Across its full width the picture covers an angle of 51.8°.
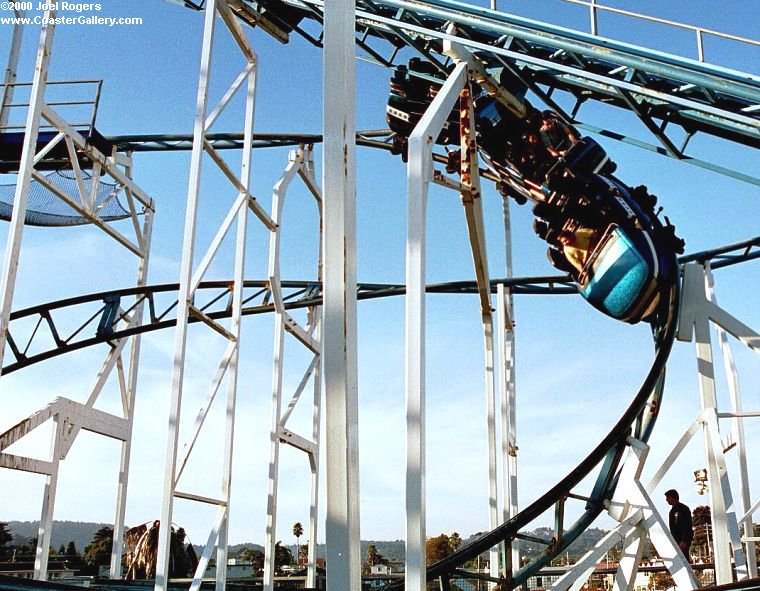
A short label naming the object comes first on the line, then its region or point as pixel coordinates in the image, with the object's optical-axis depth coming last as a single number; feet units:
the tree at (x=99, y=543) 103.71
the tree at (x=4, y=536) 105.60
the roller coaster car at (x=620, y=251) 25.79
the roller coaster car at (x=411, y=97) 29.22
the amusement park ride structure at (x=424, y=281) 18.75
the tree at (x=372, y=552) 121.34
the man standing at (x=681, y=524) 28.99
